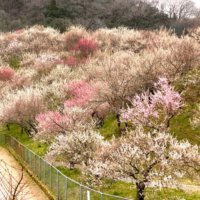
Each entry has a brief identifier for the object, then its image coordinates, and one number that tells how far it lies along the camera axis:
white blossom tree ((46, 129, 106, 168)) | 35.12
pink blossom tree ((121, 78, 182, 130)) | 44.59
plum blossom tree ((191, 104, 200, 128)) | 42.26
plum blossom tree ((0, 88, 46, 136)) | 60.59
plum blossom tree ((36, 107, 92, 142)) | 44.53
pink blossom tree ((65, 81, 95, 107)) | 54.91
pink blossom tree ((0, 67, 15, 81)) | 85.72
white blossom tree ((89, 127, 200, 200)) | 26.59
